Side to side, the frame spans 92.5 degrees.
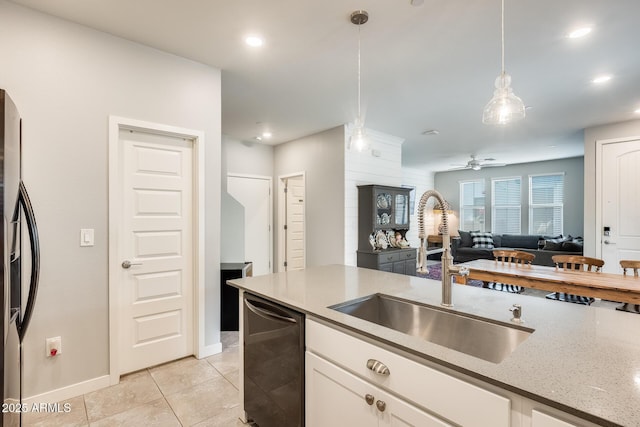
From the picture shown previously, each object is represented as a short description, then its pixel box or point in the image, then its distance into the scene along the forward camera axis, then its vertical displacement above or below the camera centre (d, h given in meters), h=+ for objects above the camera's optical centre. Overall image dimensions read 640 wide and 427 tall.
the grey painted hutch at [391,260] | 4.38 -0.71
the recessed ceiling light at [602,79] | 2.98 +1.33
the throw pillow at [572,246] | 5.75 -0.65
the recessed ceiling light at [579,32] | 2.23 +1.34
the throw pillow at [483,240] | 7.74 -0.71
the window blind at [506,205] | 8.25 +0.20
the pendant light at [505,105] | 1.67 +0.59
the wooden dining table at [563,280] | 2.45 -0.61
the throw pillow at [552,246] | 6.09 -0.67
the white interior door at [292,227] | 5.68 -0.28
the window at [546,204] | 7.59 +0.22
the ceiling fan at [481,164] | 6.36 +1.25
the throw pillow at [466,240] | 7.98 -0.72
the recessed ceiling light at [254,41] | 2.40 +1.37
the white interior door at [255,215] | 5.44 -0.05
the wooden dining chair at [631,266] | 2.88 -0.51
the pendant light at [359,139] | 2.40 +0.58
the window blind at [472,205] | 8.93 +0.22
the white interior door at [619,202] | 4.23 +0.15
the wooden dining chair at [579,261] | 3.18 -0.52
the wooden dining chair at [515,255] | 3.57 -0.51
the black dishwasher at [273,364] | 1.48 -0.80
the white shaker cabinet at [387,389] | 0.87 -0.60
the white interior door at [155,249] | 2.47 -0.31
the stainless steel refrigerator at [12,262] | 1.10 -0.21
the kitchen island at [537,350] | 0.73 -0.44
